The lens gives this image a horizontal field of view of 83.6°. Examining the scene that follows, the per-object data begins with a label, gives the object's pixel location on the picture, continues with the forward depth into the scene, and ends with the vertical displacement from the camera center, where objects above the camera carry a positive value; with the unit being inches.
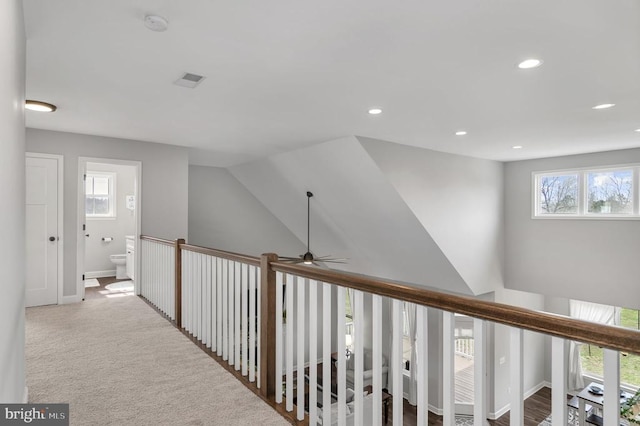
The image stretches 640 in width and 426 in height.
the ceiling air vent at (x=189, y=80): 113.7 +42.7
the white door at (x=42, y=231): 180.1 -10.4
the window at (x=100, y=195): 295.0 +13.0
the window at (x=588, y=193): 229.3 +12.9
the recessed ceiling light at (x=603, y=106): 136.5 +40.8
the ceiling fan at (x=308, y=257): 209.5 -27.3
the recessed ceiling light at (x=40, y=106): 138.9 +41.5
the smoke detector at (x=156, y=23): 79.1 +42.6
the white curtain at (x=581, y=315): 297.6 -89.2
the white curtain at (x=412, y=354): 290.9 -119.6
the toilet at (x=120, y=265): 283.6 -43.3
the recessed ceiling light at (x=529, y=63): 98.7 +41.8
